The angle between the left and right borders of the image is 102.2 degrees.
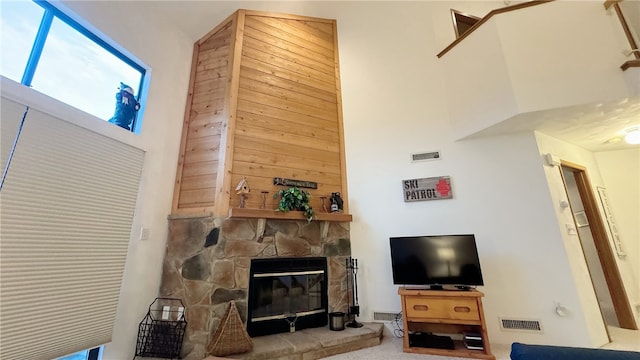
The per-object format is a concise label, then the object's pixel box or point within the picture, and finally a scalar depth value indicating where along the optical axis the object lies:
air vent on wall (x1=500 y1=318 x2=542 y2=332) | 2.77
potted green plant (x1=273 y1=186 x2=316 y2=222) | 3.07
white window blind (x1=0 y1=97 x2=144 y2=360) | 1.84
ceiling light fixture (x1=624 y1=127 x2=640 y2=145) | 3.19
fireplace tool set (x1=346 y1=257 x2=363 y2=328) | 3.11
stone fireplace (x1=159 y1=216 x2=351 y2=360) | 2.60
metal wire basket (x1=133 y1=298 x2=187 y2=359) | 2.45
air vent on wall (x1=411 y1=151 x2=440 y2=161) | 3.50
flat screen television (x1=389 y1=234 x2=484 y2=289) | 2.80
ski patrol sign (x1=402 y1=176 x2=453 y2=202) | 3.34
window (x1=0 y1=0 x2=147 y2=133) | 2.04
